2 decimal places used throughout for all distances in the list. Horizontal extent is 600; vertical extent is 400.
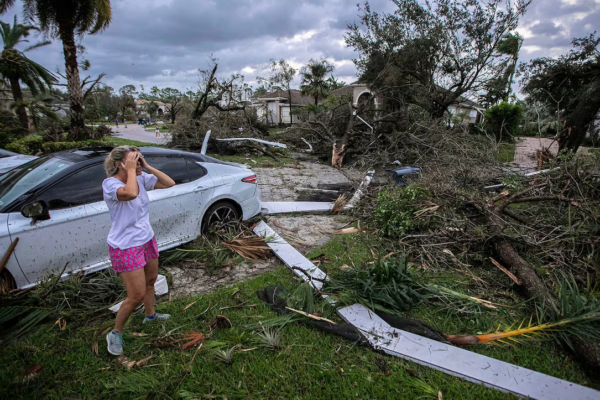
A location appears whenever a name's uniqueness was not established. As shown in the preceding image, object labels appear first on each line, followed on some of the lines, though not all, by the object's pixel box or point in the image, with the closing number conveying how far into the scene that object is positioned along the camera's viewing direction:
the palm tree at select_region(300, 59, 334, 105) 37.34
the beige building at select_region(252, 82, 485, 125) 42.40
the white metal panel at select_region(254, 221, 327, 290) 3.98
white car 3.11
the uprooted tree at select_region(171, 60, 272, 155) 14.71
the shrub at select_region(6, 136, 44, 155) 12.91
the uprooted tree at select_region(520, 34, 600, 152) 12.60
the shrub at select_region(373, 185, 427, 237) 5.02
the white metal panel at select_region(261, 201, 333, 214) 6.59
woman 2.51
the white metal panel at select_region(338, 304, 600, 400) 2.41
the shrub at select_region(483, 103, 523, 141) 23.86
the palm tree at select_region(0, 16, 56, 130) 17.25
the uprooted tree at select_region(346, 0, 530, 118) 15.64
